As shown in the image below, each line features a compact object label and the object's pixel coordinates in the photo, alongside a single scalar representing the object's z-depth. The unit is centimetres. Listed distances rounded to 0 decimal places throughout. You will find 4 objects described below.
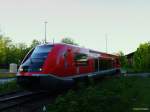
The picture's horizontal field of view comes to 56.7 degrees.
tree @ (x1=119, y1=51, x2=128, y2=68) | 4081
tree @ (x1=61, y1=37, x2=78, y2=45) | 5622
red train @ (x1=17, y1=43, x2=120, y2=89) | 668
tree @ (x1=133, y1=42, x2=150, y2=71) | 3393
